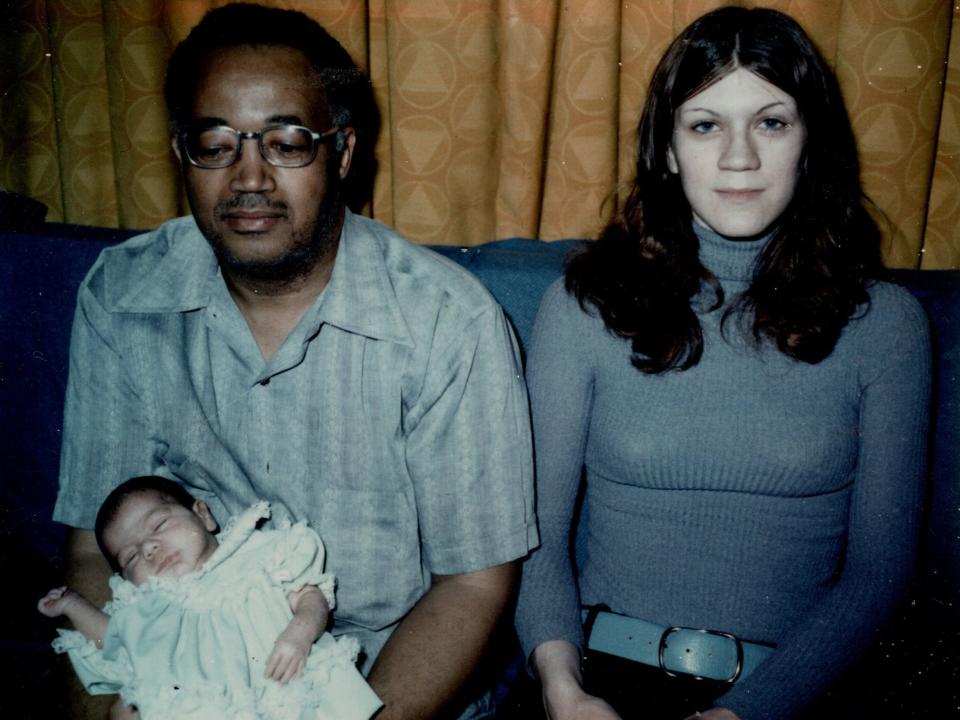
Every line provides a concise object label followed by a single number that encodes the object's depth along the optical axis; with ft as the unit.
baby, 3.52
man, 3.99
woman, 3.96
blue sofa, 4.45
